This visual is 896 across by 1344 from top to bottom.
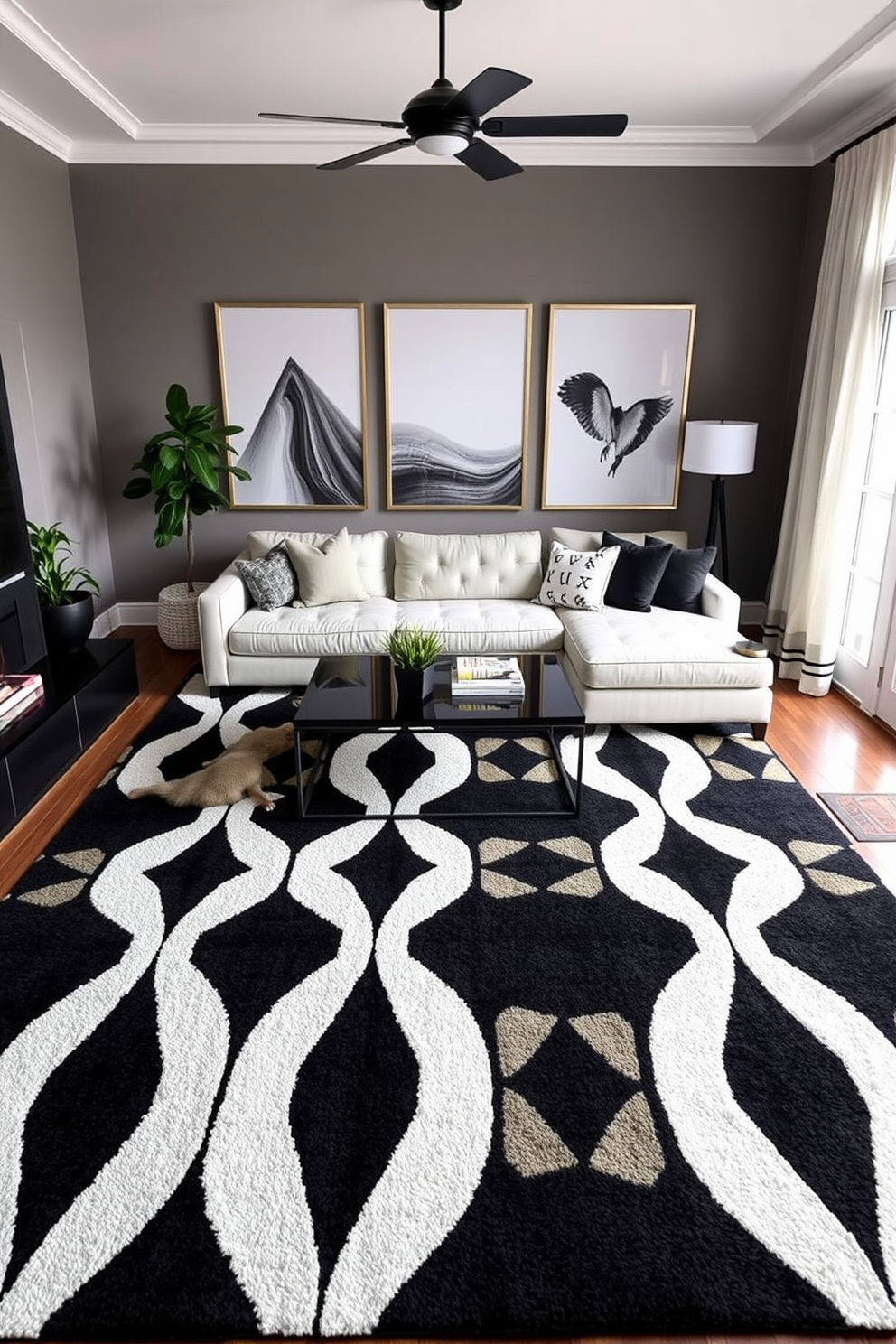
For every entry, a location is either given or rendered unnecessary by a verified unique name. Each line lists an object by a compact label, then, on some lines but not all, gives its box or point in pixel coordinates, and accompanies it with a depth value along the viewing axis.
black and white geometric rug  1.66
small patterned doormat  3.25
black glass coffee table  3.26
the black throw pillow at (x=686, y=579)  4.70
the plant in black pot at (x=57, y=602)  4.23
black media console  3.28
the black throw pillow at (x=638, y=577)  4.68
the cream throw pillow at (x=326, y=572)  4.83
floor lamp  4.87
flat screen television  3.76
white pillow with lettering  4.72
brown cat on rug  3.43
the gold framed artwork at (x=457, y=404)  5.19
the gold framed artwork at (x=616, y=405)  5.20
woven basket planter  5.14
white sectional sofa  3.99
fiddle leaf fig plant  4.82
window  4.29
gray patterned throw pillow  4.73
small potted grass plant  3.47
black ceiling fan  2.57
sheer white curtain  4.20
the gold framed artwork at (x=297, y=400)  5.18
